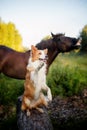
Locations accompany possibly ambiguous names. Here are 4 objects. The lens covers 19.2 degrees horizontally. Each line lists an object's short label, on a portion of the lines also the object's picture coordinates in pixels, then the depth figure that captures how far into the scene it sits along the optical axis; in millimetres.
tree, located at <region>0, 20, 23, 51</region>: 7902
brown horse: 4395
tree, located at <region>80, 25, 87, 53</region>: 7094
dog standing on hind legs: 2506
